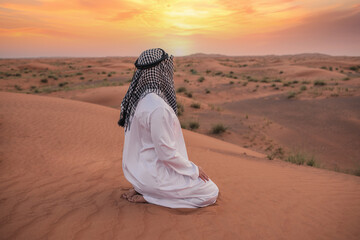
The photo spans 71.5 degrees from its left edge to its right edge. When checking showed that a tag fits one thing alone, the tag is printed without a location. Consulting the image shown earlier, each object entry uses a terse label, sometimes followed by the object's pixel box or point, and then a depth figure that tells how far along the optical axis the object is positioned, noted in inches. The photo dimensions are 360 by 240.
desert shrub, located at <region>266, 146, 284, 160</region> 350.5
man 107.0
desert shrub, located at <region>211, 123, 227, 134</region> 438.0
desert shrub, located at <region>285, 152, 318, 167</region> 285.1
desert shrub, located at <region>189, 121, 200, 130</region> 456.1
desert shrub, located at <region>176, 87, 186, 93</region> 806.5
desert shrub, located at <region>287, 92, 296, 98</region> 664.4
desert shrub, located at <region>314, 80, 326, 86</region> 828.0
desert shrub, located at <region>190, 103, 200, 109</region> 587.8
